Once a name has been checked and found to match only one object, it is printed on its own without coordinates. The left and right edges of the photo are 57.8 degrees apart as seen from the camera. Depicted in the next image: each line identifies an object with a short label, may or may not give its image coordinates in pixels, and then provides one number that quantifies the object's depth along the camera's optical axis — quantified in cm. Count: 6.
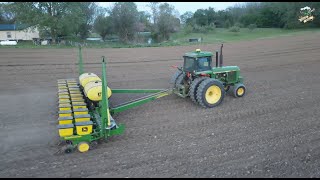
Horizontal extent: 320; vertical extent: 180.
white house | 4459
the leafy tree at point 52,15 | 2667
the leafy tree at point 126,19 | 3712
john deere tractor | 819
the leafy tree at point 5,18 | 5039
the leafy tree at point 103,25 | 4041
